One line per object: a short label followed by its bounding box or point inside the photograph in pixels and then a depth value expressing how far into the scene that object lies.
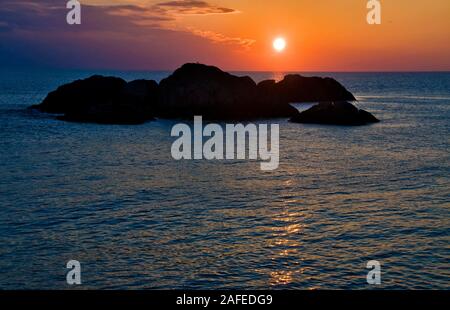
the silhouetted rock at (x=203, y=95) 91.25
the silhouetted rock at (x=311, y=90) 141.25
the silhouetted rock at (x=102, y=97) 81.12
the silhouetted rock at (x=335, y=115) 76.94
